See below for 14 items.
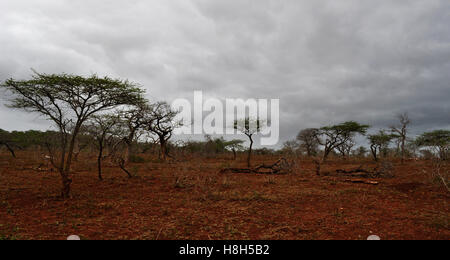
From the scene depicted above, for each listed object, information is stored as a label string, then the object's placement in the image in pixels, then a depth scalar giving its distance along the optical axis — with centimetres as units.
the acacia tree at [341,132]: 2934
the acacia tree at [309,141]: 3769
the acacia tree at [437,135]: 2764
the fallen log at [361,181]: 1124
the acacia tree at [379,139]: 3338
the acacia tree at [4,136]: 2827
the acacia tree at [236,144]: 4286
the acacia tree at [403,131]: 2615
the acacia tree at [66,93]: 781
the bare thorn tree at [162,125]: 2506
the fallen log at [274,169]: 1667
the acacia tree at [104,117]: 1708
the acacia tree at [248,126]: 2472
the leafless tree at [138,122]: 1930
